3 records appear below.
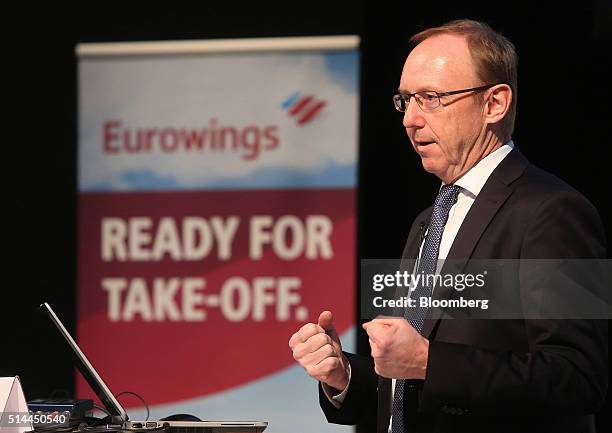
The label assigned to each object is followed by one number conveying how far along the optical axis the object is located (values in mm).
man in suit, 3559
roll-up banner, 9172
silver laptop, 4066
